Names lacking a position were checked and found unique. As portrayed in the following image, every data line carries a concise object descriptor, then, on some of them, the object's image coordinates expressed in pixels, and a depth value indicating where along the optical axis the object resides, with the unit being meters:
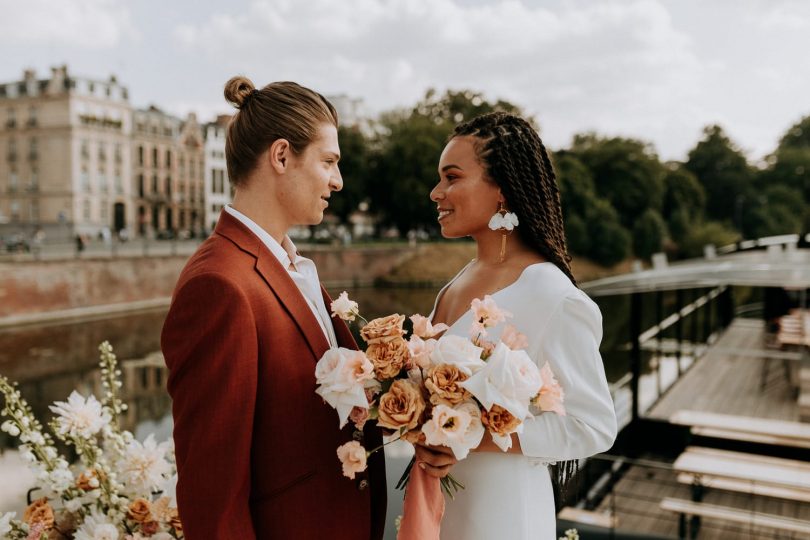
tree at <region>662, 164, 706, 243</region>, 61.53
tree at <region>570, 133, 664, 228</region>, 56.56
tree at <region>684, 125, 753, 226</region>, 69.56
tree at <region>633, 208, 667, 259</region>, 53.56
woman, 2.13
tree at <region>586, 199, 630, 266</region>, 50.03
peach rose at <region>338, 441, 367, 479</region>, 1.75
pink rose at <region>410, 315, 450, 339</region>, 1.91
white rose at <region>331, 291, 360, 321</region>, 1.92
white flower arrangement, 2.34
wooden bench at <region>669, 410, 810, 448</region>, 8.65
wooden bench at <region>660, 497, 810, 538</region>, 6.91
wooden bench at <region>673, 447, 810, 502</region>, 7.21
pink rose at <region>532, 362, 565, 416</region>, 1.79
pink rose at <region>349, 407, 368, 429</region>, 1.78
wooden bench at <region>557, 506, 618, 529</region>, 7.89
